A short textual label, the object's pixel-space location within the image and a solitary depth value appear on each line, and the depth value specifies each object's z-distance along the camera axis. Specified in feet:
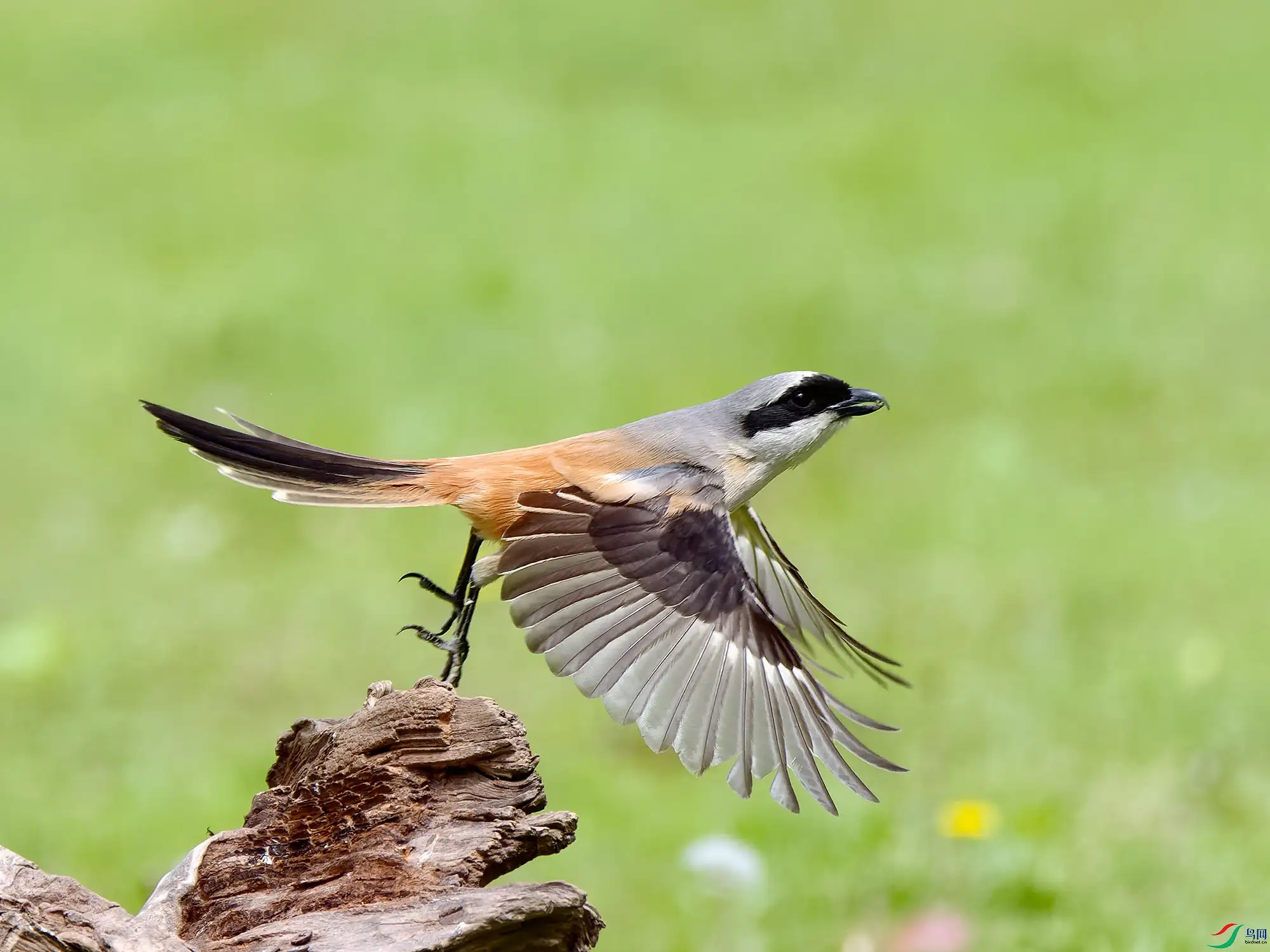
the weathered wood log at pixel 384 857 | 19.94
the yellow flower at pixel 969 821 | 35.73
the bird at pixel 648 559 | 24.25
